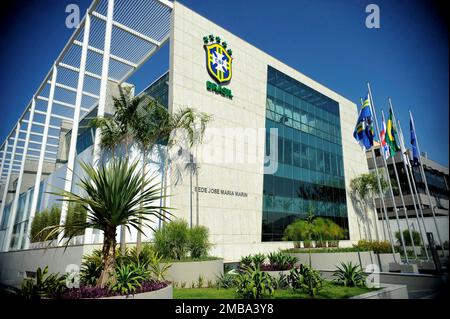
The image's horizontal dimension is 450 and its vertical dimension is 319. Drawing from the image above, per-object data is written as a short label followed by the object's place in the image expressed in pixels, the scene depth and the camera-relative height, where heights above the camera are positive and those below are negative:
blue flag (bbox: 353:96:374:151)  19.08 +7.72
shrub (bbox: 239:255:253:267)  15.70 -0.92
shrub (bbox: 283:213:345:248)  22.56 +0.98
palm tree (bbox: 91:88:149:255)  15.12 +6.56
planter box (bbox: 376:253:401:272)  21.83 -1.37
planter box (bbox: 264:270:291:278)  13.64 -1.36
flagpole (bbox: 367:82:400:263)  20.23 +9.43
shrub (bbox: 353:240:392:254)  23.76 -0.42
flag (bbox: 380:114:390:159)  19.98 +6.73
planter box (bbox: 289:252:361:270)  19.73 -1.08
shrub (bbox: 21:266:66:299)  7.31 -0.97
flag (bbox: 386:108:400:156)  19.61 +7.17
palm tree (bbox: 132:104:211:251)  15.30 +6.63
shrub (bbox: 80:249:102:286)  9.09 -0.81
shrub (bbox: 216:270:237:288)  12.25 -1.52
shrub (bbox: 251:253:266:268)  15.10 -0.86
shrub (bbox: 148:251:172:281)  11.21 -0.82
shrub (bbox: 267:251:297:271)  14.99 -0.95
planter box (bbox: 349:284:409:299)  8.85 -1.66
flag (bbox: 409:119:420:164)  19.23 +6.43
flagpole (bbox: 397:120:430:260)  20.67 +7.06
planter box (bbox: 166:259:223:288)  12.50 -1.14
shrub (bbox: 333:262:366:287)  11.27 -1.41
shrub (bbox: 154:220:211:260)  14.04 +0.27
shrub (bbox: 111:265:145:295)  7.76 -0.92
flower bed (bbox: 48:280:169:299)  7.17 -1.13
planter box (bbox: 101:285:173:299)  7.38 -1.26
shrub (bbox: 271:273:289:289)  11.47 -1.53
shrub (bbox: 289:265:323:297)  10.08 -1.33
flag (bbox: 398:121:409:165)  20.69 +7.06
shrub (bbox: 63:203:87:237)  15.70 +2.04
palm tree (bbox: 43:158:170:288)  8.17 +1.26
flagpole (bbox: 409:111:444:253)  19.52 +8.14
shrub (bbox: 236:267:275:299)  9.48 -1.35
